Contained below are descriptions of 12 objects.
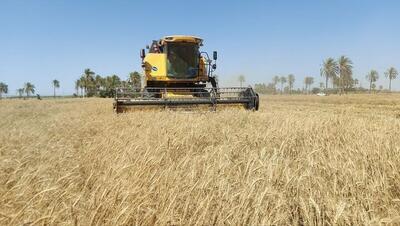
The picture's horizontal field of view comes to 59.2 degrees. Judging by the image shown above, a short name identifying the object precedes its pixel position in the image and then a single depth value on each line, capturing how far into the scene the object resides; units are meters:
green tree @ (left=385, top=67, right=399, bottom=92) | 117.19
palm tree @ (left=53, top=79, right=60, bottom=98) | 153.38
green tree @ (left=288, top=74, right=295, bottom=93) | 162.50
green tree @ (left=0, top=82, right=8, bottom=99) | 160.12
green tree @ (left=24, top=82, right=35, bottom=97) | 153.38
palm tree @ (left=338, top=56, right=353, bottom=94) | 94.56
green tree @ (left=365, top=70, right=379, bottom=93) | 118.88
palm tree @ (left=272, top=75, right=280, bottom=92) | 179.25
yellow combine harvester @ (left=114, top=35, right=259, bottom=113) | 14.03
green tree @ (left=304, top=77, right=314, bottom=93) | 159.50
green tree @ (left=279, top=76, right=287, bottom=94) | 173.90
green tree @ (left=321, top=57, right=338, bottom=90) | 99.12
